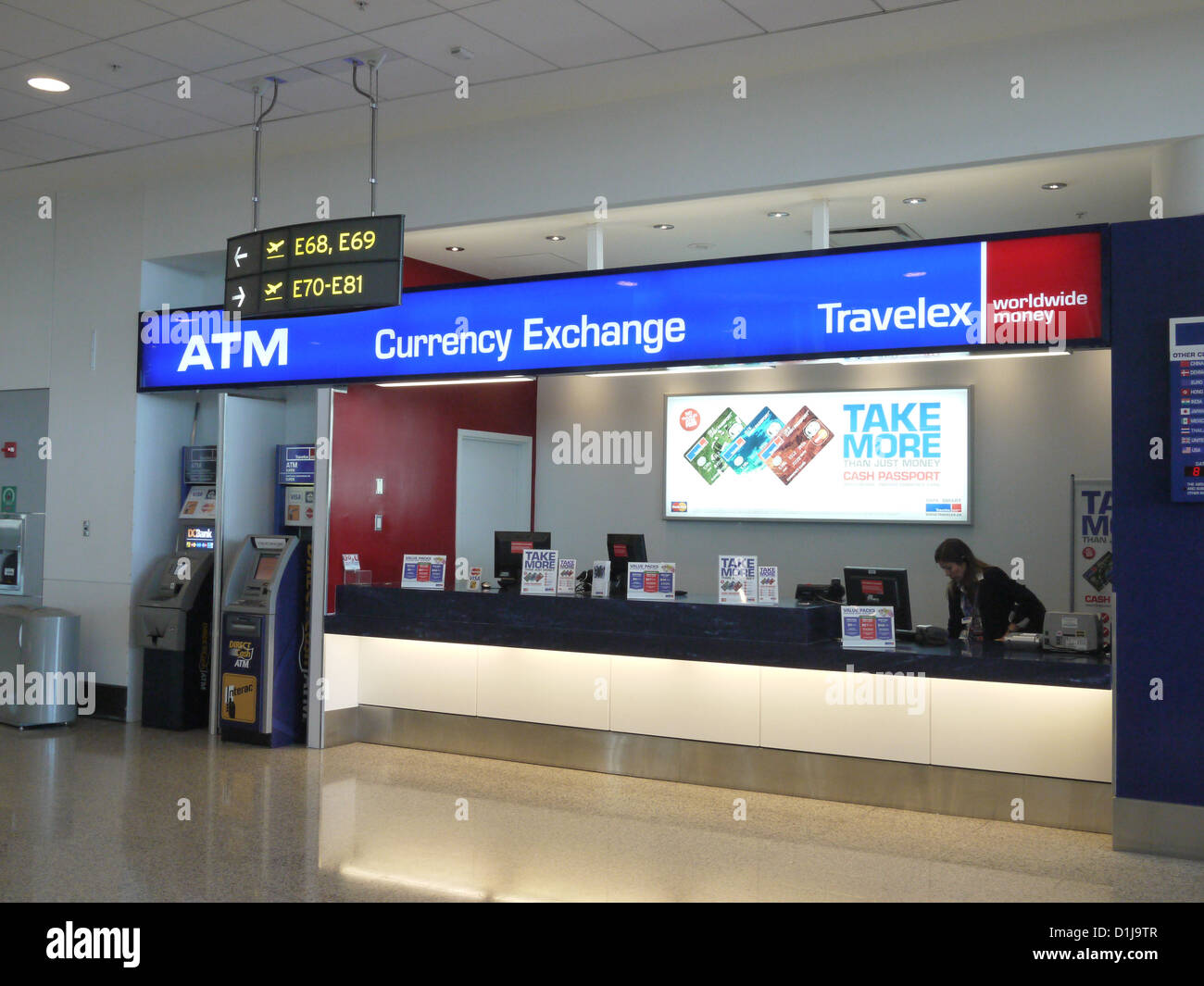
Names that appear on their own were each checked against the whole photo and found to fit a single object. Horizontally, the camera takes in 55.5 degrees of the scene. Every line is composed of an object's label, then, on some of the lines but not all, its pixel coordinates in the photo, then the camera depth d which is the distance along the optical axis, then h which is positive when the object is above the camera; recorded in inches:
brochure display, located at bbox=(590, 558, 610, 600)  267.6 -9.8
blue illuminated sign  211.6 +45.9
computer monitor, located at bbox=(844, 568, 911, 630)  236.1 -9.9
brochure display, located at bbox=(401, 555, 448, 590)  284.8 -8.4
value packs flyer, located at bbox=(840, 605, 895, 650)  226.4 -16.8
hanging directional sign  207.3 +50.7
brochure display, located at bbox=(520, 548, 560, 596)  270.1 -7.6
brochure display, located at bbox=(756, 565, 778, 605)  243.4 -9.4
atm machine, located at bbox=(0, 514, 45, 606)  334.3 -7.3
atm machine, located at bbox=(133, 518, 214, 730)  301.3 -27.4
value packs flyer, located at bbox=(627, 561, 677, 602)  253.9 -9.0
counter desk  215.0 -34.3
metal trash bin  302.7 -34.5
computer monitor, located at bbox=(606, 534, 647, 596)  286.0 -3.4
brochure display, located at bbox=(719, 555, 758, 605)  245.6 -8.3
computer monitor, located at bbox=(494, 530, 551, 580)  293.4 -2.7
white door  341.4 +15.2
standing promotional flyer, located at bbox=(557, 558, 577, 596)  273.1 -9.2
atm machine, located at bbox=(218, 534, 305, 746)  283.6 -29.7
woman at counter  239.9 -11.8
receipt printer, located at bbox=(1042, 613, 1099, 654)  215.0 -16.7
